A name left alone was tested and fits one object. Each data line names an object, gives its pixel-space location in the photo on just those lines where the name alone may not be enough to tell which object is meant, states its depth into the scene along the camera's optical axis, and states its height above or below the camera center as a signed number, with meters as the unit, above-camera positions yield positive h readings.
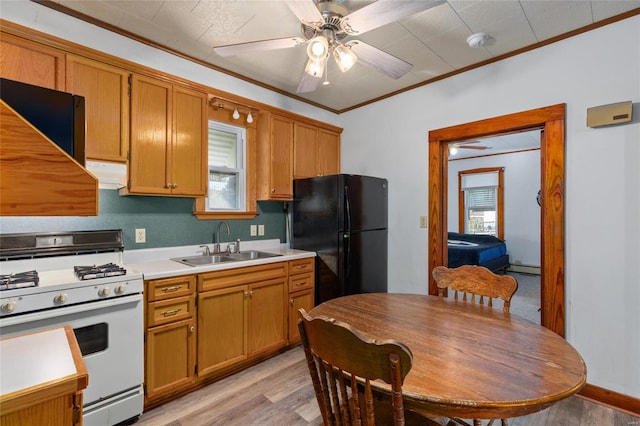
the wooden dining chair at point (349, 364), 0.83 -0.45
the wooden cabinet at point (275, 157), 3.09 +0.60
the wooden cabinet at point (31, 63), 1.75 +0.92
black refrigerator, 2.92 -0.16
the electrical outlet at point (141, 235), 2.42 -0.17
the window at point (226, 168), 2.95 +0.46
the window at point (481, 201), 6.51 +0.29
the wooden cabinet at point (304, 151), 3.32 +0.72
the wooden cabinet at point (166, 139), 2.23 +0.60
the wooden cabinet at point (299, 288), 2.82 -0.71
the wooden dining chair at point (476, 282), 1.73 -0.42
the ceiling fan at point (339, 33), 1.46 +1.01
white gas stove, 1.52 -0.50
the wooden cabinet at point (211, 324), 2.02 -0.84
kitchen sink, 2.52 -0.39
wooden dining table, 0.88 -0.53
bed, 4.73 -0.61
